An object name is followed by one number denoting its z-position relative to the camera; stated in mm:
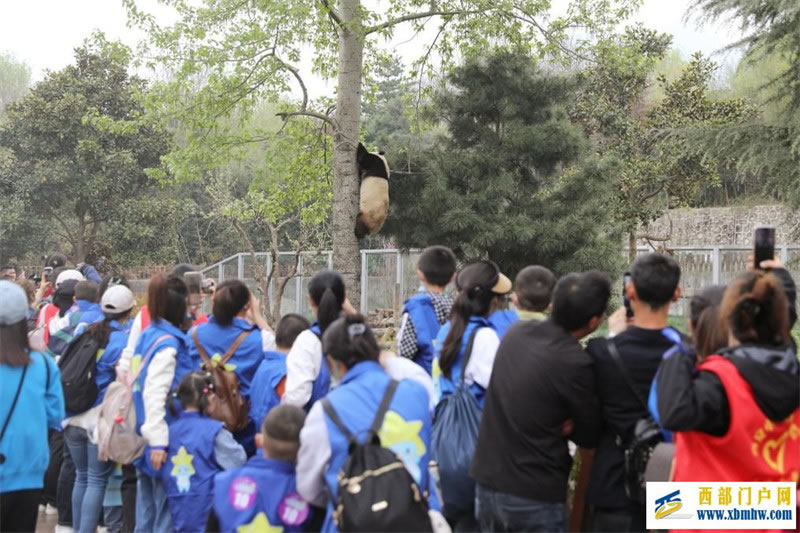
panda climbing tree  9648
